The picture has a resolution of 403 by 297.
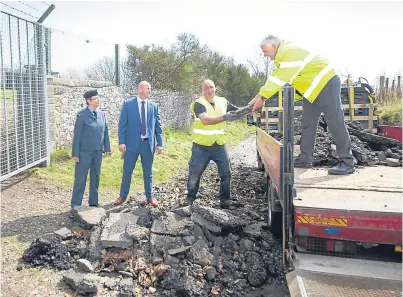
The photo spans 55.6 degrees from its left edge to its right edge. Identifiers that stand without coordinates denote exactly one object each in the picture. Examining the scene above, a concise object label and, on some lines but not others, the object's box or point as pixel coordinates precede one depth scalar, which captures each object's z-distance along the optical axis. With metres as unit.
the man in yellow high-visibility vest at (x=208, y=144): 5.56
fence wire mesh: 6.54
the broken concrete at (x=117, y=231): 4.33
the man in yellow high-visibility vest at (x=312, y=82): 4.33
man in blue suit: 5.98
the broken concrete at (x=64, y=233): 4.64
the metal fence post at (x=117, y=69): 12.84
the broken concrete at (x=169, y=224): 4.53
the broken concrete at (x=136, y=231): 4.42
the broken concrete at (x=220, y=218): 4.59
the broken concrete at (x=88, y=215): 4.94
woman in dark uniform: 5.73
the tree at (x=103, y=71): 13.58
